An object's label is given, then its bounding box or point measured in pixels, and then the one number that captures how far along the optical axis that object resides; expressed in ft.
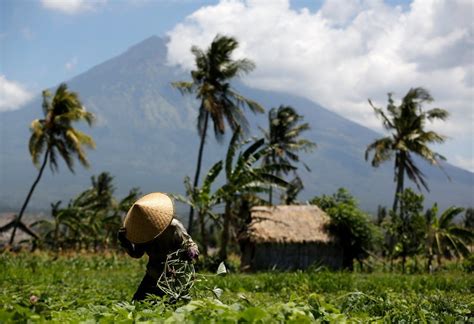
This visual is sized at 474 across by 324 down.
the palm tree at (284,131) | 122.11
